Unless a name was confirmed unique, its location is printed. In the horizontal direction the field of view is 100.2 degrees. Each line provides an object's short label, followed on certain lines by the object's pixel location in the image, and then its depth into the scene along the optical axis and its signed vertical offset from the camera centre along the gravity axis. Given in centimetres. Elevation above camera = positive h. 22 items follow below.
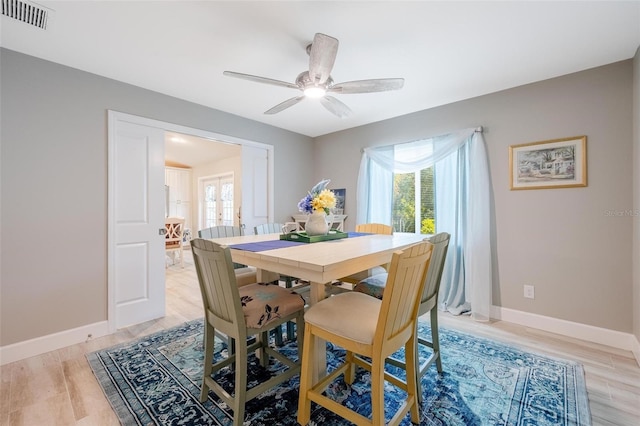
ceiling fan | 165 +97
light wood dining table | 127 -24
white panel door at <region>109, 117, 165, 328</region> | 264 -8
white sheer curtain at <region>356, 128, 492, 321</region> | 285 +6
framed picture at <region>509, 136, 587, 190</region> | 244 +48
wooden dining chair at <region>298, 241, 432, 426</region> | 117 -56
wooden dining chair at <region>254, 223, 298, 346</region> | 229 -68
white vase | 214 -9
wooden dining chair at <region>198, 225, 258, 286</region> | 218 -22
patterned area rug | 148 -113
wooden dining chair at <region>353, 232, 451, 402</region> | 160 -53
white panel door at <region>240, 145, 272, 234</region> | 381 +38
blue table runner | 173 -22
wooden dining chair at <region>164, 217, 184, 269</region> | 515 -42
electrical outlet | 268 -79
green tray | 202 -19
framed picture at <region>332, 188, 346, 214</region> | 430 +20
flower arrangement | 207 +9
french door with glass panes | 681 +33
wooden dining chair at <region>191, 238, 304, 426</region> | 133 -55
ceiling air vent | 166 +130
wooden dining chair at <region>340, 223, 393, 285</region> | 240 -19
